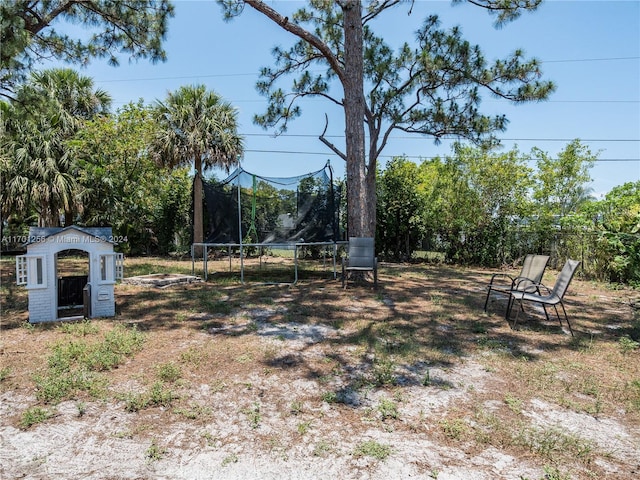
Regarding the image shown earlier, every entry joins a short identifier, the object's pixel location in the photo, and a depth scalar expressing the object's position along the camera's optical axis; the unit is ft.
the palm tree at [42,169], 41.93
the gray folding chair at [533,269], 16.01
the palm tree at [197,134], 44.09
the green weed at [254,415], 7.78
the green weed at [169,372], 9.87
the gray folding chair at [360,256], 23.43
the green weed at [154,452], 6.54
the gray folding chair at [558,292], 14.08
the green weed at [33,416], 7.57
